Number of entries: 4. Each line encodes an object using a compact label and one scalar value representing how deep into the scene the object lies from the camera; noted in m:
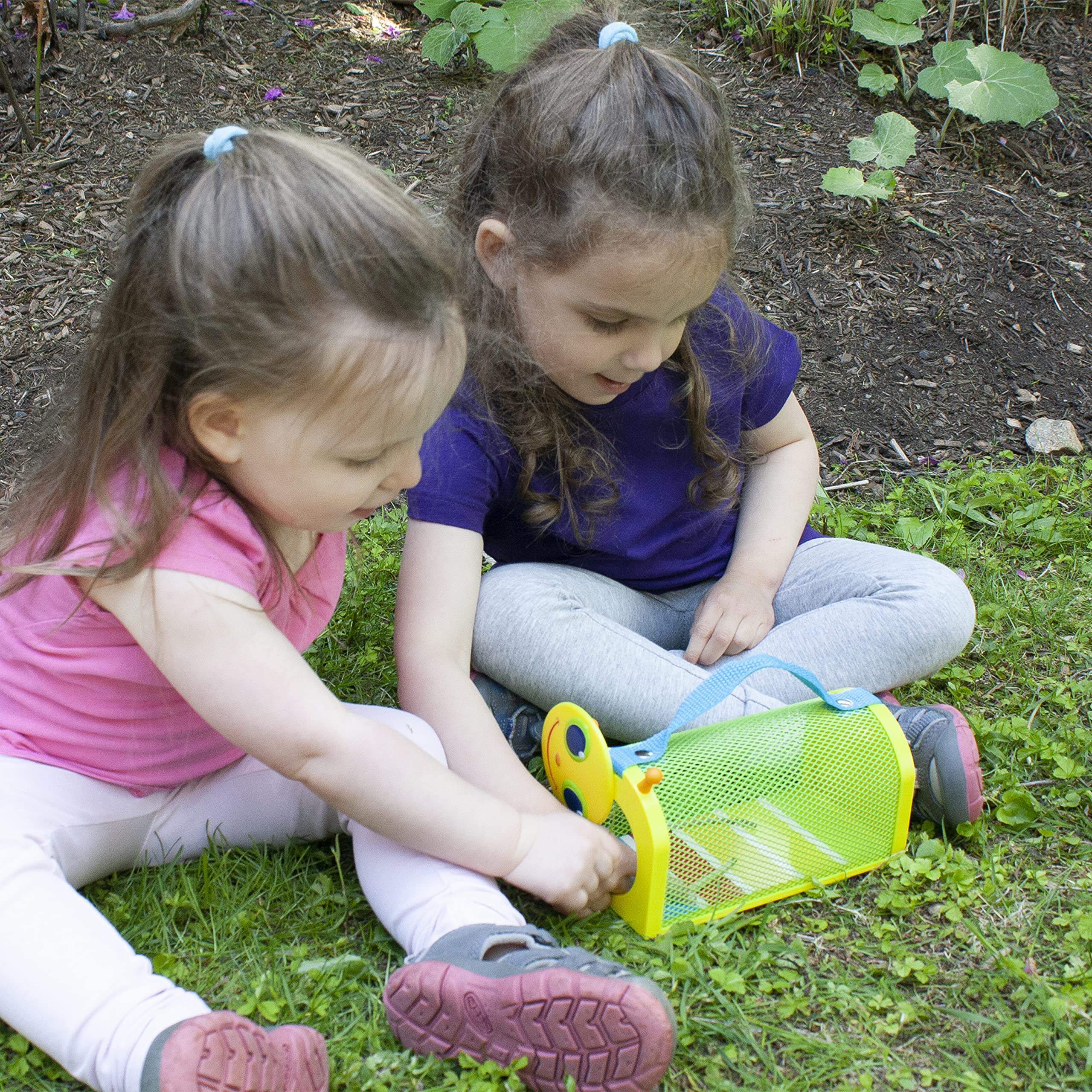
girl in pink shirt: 1.41
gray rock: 3.30
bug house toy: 1.69
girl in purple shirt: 1.90
